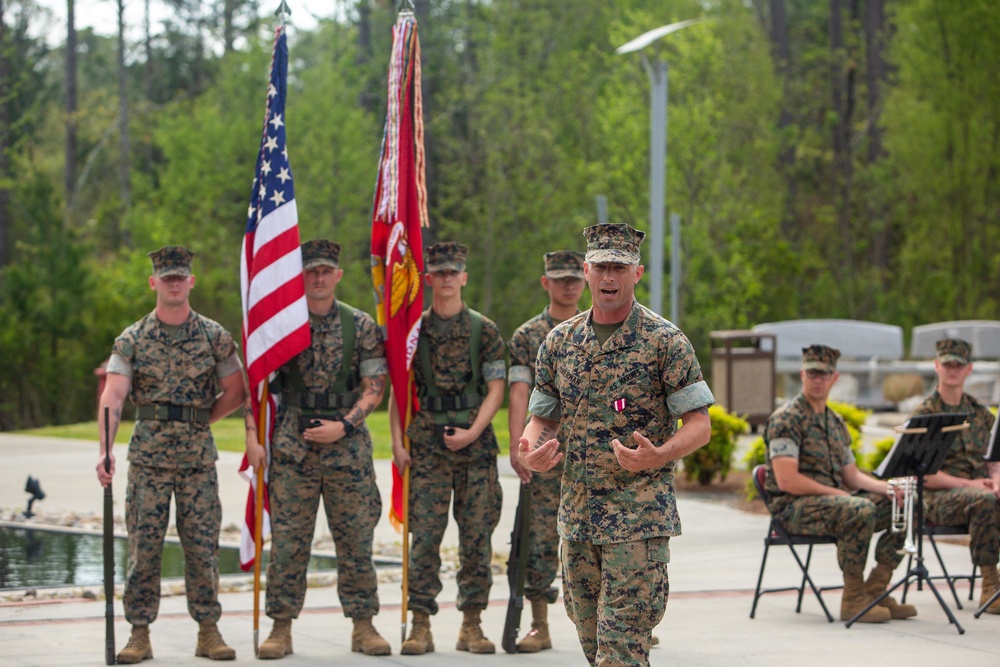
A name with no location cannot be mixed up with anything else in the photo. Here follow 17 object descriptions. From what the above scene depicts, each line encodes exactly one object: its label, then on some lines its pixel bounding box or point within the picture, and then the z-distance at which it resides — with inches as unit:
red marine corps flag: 587.1
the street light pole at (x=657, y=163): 1209.5
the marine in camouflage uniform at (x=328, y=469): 547.1
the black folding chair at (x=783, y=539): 614.5
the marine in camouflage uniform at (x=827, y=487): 609.3
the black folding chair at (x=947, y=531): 636.1
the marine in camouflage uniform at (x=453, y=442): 558.6
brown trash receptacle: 1466.3
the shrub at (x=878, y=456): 940.2
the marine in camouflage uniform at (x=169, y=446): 537.4
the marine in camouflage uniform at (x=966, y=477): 639.0
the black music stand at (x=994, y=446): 628.2
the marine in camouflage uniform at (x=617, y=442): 386.3
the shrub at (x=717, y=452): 1079.5
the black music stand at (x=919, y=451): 600.8
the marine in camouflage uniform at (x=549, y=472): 556.6
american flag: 549.7
